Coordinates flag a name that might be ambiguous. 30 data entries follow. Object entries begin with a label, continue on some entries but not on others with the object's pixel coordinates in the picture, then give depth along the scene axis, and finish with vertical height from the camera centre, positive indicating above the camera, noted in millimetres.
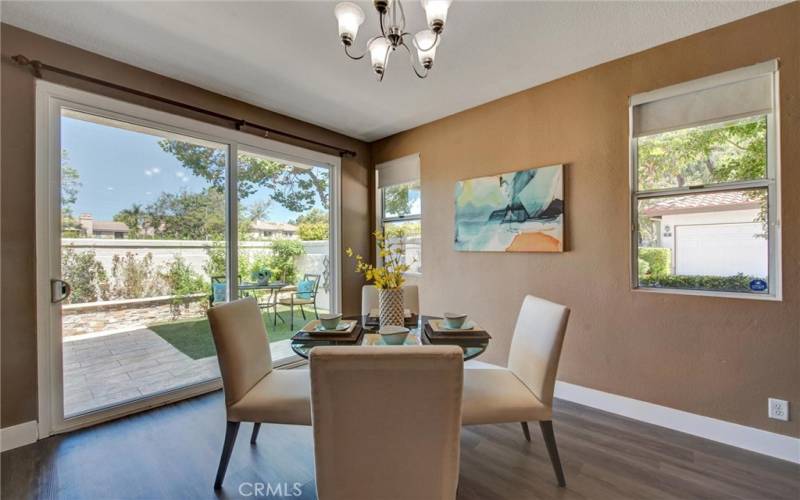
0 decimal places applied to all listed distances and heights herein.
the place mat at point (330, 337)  1749 -485
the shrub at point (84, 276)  2242 -168
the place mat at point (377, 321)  2076 -482
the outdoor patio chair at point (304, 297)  3499 -521
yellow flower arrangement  1966 -161
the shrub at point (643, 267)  2337 -146
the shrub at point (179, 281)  2699 -252
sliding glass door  2191 +45
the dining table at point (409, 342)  1586 -500
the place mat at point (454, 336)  1757 -490
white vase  1977 -348
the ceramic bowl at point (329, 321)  1879 -418
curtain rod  2033 +1206
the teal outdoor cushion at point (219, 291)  2915 -364
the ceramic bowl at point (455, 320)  1914 -425
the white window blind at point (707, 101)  1912 +957
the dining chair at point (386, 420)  973 -541
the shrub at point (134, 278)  2461 -206
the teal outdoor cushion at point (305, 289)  3592 -435
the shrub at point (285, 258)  3342 -79
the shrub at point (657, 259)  2271 -83
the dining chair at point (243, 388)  1635 -761
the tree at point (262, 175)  2811 +777
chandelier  1436 +1090
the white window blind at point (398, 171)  3746 +967
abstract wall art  2672 +338
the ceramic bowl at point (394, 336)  1614 -435
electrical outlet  1834 -943
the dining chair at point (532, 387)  1613 -758
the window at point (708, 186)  1936 +404
